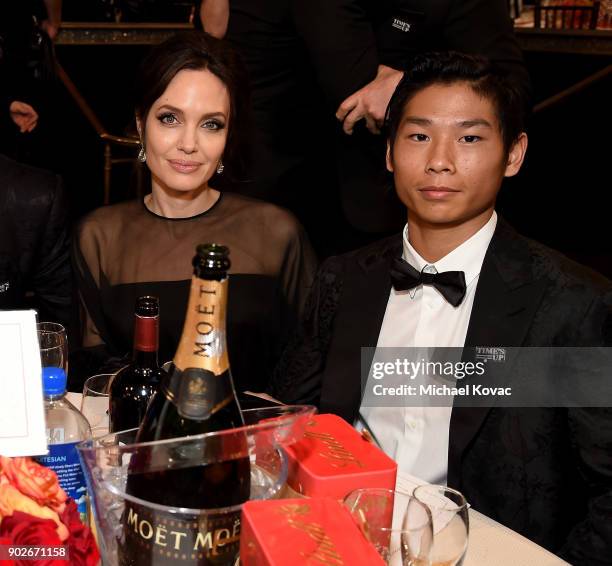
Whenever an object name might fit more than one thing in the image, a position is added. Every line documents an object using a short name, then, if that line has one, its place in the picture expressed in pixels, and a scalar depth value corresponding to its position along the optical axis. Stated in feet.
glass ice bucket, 3.04
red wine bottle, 4.39
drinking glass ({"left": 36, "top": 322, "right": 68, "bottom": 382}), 4.45
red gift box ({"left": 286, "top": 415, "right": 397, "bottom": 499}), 3.32
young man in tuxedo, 5.61
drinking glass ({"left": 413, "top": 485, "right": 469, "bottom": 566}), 3.35
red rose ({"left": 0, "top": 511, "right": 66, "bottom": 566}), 2.96
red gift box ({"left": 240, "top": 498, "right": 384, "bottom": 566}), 2.82
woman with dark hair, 7.14
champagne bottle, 3.10
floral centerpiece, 2.98
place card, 3.32
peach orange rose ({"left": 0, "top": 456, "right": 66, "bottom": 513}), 3.04
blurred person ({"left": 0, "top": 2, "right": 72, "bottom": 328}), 7.42
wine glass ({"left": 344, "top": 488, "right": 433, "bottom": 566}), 3.19
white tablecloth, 4.05
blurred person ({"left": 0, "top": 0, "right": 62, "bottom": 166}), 12.17
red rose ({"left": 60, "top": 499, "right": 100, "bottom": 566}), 3.14
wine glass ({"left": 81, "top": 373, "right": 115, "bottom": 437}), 4.55
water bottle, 3.67
